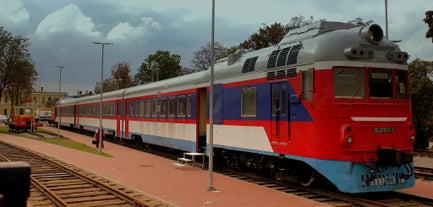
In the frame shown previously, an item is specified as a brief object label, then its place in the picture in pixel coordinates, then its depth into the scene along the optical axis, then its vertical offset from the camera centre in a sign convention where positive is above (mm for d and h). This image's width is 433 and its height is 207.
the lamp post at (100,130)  21556 -649
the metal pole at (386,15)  23672 +5681
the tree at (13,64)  43188 +5487
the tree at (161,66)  76000 +9282
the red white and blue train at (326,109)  9180 +205
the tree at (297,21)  39781 +9032
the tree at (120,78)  77188 +7282
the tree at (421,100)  30591 +1311
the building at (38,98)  108931 +5154
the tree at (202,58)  59281 +8282
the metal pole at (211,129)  10834 -289
